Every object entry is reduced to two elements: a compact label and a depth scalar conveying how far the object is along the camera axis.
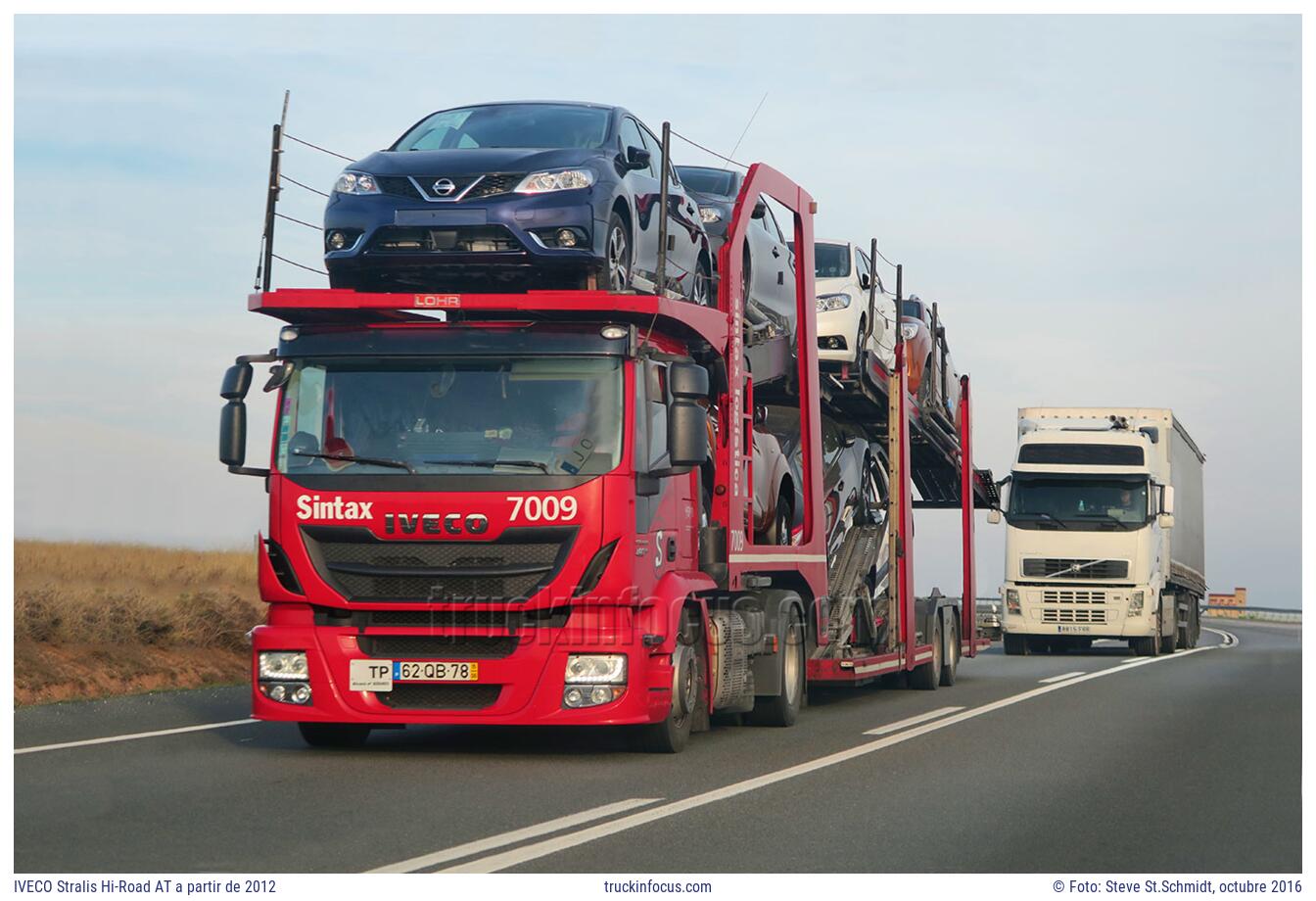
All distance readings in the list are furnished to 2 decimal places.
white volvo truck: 31.17
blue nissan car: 11.94
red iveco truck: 11.36
